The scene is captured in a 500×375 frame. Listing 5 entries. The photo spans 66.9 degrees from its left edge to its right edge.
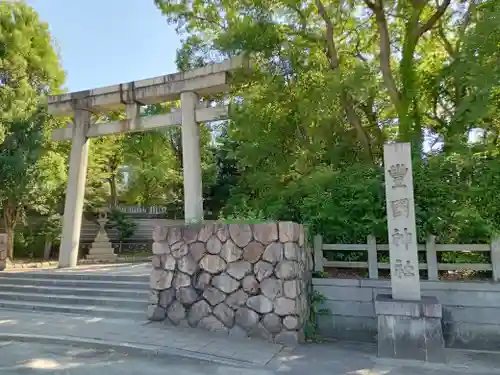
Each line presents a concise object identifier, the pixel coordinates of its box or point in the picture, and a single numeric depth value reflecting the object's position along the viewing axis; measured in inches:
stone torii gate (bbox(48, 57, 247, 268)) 401.1
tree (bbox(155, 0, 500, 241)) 251.8
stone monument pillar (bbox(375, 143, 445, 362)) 185.2
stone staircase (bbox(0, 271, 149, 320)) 279.4
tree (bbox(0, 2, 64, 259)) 495.8
